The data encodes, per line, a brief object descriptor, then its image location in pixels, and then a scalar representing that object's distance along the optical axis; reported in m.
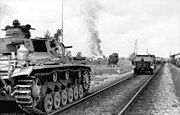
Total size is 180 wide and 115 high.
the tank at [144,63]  31.34
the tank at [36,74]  8.23
